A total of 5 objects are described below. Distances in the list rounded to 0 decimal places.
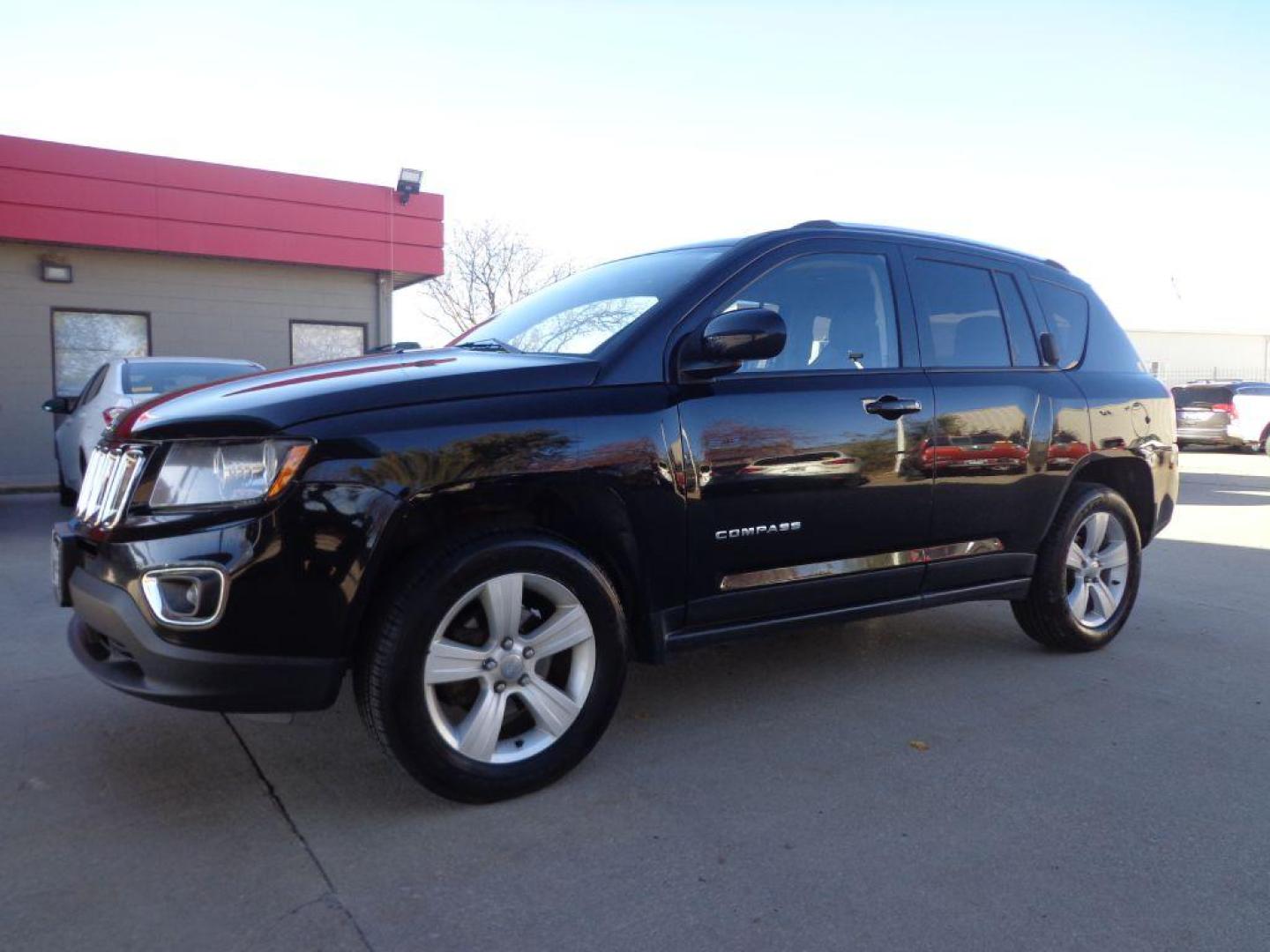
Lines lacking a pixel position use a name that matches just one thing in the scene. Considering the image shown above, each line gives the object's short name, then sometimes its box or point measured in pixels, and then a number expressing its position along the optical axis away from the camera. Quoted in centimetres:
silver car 838
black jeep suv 275
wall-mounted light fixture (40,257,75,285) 1343
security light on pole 1523
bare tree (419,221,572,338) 3891
